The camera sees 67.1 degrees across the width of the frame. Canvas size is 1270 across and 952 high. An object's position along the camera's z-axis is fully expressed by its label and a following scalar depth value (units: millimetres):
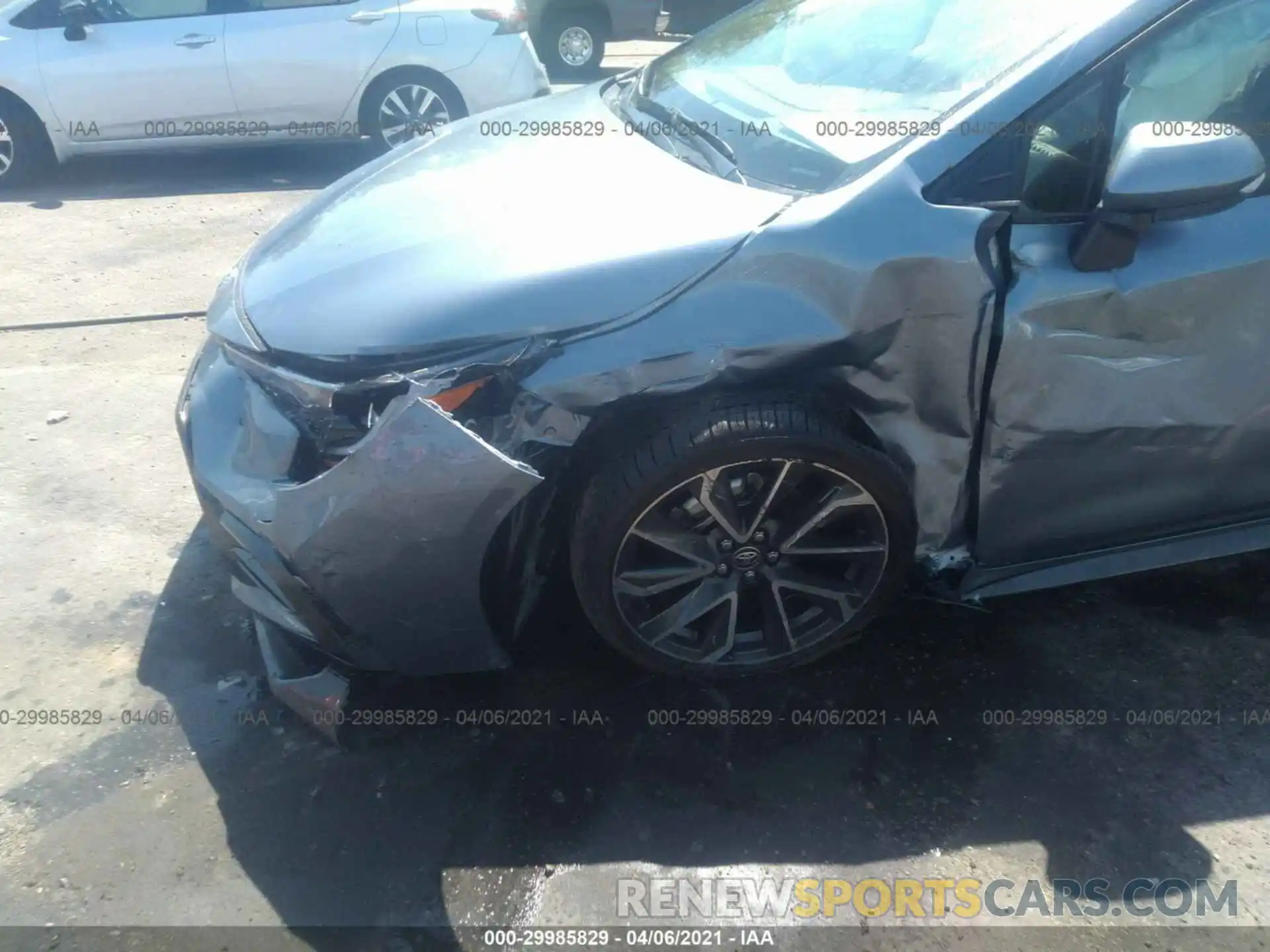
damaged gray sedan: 2016
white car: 6223
